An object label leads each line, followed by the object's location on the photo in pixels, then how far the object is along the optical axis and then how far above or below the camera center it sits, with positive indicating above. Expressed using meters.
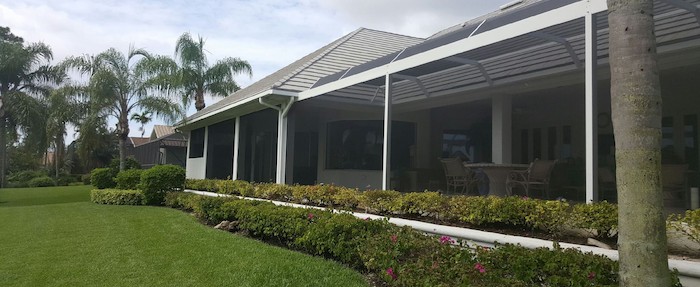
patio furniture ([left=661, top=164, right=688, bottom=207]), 6.68 -0.15
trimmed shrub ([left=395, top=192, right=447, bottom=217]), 5.98 -0.50
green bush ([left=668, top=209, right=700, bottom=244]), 3.62 -0.42
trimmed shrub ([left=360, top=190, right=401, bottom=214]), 6.77 -0.52
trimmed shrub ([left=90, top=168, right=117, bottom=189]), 18.28 -0.79
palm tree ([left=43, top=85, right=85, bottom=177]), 19.64 +2.25
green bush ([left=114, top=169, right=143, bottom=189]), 16.03 -0.70
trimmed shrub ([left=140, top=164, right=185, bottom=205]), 14.06 -0.65
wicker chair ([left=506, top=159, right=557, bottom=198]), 7.63 -0.12
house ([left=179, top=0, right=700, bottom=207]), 5.98 +1.43
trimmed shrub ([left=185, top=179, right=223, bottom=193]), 13.20 -0.70
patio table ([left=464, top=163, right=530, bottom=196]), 7.85 -0.08
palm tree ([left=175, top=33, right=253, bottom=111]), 21.41 +4.35
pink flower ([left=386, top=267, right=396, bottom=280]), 4.39 -1.02
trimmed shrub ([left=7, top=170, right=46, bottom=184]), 30.09 -1.24
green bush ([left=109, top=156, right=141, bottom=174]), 29.18 -0.21
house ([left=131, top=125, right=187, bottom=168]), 30.91 +0.61
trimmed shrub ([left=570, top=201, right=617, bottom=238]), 4.12 -0.43
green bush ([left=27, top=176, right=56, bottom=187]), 29.31 -1.55
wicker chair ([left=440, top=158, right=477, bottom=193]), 9.15 -0.13
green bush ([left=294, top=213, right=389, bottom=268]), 5.35 -0.86
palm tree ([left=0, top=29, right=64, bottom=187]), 23.70 +4.05
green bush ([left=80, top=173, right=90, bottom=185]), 31.33 -1.39
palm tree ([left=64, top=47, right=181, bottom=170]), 17.59 +2.90
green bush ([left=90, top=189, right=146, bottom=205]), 14.74 -1.22
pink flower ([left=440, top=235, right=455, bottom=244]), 4.66 -0.74
